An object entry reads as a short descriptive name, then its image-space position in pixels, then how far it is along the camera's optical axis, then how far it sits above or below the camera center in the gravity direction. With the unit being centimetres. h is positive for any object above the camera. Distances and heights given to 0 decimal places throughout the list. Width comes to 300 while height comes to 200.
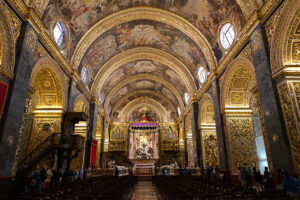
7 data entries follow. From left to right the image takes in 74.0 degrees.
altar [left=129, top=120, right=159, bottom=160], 2667 +298
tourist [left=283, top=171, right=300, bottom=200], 406 -46
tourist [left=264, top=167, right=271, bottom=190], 715 -59
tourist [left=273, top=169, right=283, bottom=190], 617 -53
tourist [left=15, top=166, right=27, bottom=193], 635 -53
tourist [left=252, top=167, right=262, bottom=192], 798 -59
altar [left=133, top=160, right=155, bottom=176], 2164 -68
